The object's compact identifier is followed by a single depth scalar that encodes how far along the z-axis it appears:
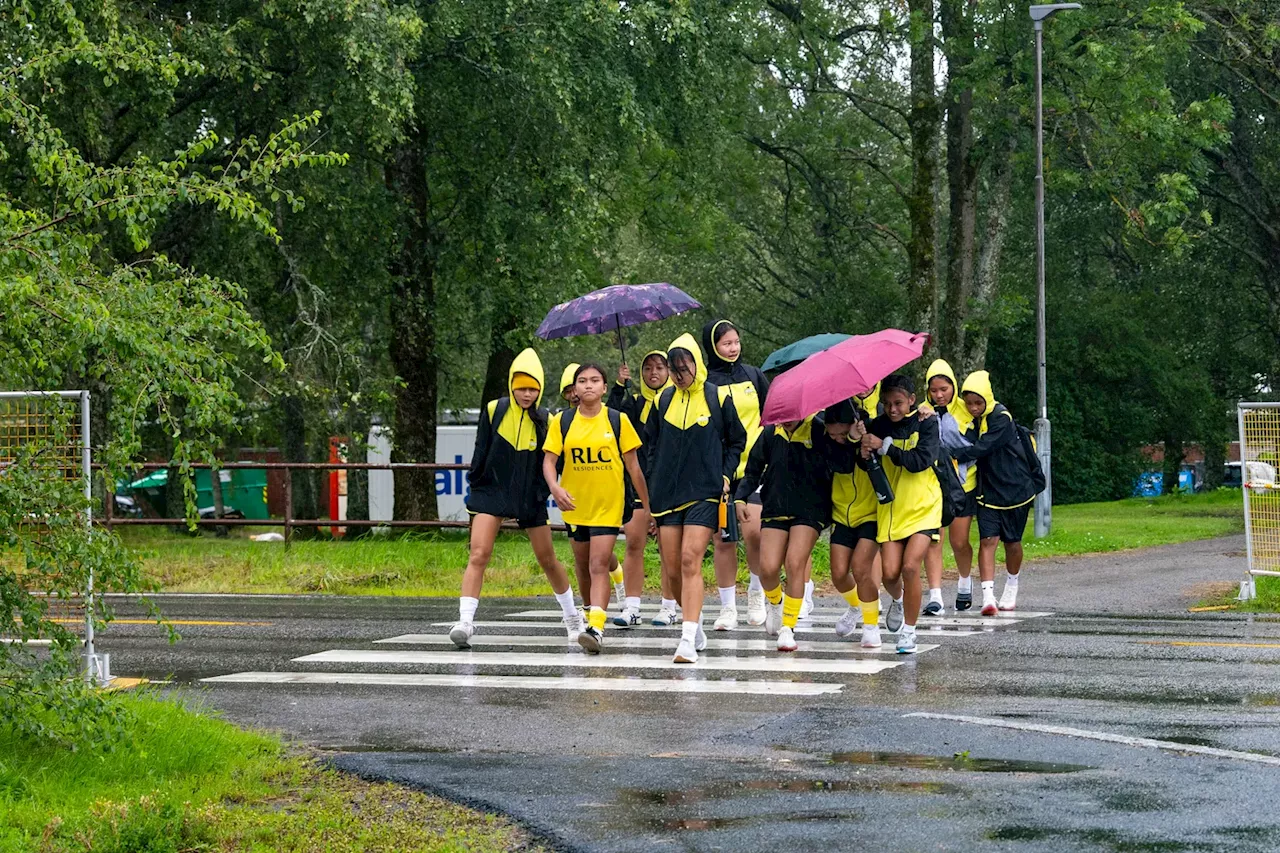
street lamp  24.56
